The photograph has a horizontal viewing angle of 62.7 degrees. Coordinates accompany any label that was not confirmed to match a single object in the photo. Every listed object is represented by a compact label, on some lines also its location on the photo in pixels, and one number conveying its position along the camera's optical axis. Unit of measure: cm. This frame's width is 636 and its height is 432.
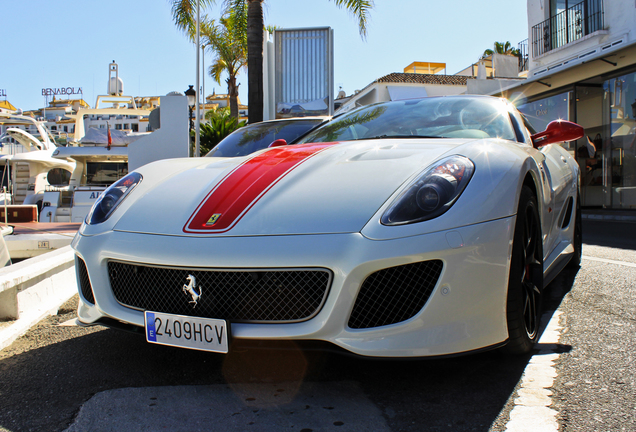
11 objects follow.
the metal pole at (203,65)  3063
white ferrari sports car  172
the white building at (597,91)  1284
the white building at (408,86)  3116
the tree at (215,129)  1898
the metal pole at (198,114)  1568
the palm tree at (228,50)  2678
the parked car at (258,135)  625
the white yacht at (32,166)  2420
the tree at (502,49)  5069
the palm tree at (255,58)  1100
